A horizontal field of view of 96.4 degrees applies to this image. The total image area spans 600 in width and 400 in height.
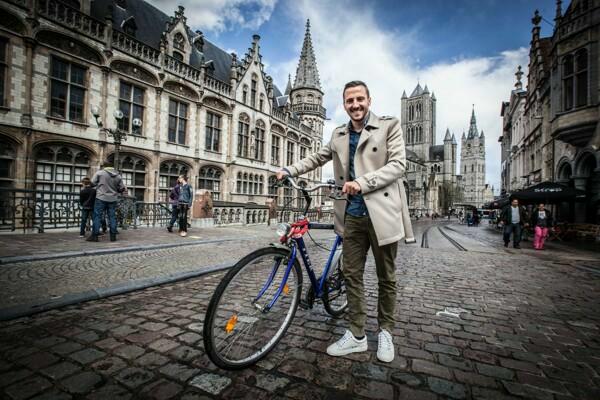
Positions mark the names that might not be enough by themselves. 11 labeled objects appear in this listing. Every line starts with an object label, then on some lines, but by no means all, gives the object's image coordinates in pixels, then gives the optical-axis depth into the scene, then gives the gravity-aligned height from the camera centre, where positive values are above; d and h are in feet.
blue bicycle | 5.69 -2.38
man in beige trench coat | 6.61 -0.17
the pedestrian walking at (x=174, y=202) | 31.96 -0.18
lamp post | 32.37 +8.40
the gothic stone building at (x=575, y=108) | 39.06 +16.25
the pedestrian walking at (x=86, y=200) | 25.11 -0.17
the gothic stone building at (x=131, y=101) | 39.17 +19.48
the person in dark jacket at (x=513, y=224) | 32.60 -1.82
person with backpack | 22.90 +0.08
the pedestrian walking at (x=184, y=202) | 29.45 -0.13
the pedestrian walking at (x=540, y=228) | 31.89 -2.14
